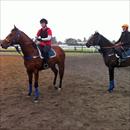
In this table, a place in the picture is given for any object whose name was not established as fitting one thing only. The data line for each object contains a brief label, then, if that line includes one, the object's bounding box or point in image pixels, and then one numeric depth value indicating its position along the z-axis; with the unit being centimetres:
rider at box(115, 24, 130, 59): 562
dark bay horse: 582
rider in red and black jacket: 521
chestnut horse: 493
